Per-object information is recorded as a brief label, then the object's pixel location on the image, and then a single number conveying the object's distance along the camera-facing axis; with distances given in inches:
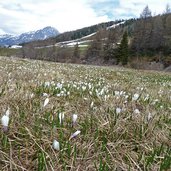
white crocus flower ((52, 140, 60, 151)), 59.4
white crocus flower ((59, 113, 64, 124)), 73.9
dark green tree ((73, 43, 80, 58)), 2706.3
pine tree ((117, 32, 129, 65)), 2161.6
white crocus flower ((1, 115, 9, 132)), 60.7
